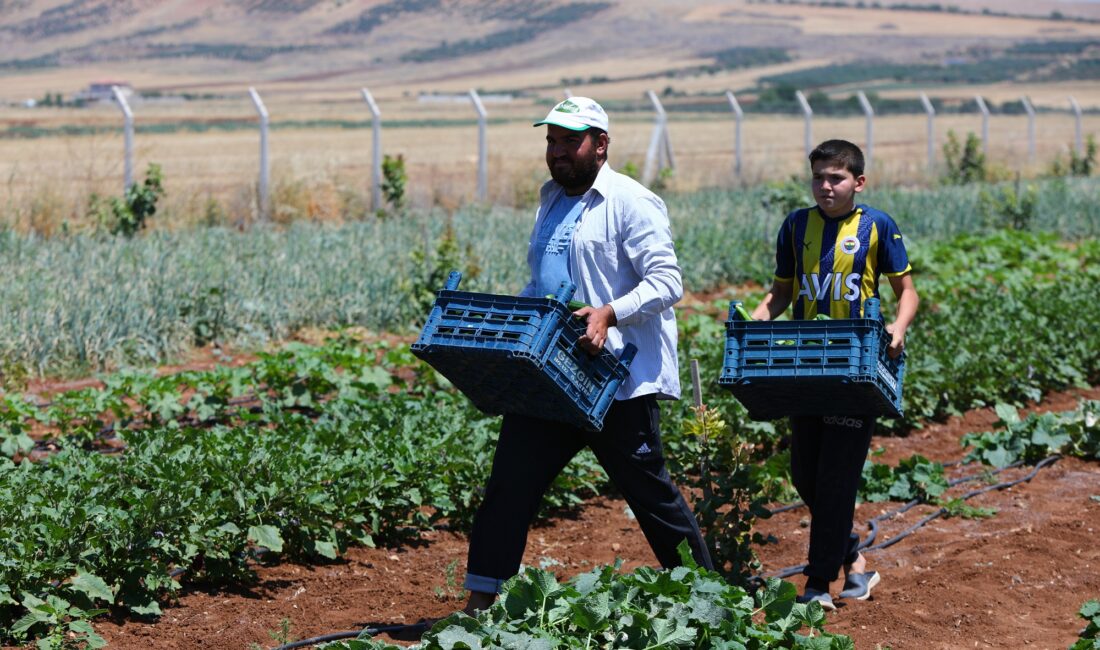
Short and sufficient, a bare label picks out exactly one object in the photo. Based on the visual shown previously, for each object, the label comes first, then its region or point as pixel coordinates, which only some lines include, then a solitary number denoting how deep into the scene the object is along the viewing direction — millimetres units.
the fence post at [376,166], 35062
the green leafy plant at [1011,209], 31875
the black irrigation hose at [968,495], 11305
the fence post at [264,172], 31937
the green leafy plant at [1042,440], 13523
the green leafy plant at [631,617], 7000
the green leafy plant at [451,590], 10070
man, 8422
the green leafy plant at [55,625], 8516
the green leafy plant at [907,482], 12367
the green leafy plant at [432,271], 19984
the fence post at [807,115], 45553
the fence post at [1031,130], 55309
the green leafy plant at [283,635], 8812
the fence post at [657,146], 41991
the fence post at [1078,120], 56912
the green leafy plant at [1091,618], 8344
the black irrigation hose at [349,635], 8898
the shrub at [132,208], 25891
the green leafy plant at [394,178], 31516
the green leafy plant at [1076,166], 52125
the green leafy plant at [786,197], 26797
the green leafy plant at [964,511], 11914
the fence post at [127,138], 29625
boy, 9305
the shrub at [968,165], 47250
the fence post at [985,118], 52747
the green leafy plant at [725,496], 9500
